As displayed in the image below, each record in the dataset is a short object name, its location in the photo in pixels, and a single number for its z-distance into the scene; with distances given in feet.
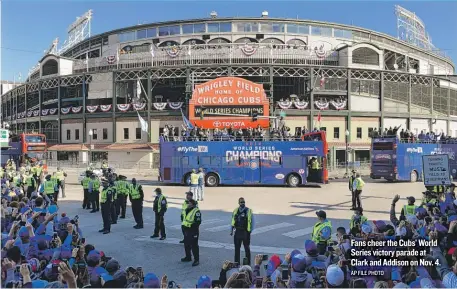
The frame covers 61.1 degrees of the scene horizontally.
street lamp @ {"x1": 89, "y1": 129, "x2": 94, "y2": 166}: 149.79
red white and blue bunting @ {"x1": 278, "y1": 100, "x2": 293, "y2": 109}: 142.20
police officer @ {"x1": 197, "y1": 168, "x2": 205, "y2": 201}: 65.92
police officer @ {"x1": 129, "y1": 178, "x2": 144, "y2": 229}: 45.34
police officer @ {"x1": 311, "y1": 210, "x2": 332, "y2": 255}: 26.50
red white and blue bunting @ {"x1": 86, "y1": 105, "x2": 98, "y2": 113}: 155.63
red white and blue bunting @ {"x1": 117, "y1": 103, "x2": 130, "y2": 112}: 150.35
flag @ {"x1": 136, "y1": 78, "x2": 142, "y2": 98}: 147.33
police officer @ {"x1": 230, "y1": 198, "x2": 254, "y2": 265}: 31.27
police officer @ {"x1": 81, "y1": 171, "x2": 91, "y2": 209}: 57.11
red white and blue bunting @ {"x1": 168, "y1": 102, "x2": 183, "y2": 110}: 144.36
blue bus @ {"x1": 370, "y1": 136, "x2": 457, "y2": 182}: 98.63
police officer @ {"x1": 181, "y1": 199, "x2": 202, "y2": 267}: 32.01
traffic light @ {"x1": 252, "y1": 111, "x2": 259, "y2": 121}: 95.25
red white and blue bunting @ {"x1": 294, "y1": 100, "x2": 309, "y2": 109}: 143.02
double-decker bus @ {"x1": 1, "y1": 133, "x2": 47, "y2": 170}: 118.42
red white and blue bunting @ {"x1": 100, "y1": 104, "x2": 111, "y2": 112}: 153.38
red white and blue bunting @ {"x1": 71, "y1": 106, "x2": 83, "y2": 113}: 159.63
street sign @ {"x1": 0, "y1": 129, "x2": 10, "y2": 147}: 50.85
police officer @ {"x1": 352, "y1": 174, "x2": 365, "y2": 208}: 54.95
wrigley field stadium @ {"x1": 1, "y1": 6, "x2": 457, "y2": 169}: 143.43
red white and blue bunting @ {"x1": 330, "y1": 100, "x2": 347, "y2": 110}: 145.79
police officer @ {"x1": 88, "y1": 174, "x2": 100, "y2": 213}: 55.77
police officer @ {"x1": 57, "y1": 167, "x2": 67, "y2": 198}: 66.95
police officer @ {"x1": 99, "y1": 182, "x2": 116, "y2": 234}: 43.27
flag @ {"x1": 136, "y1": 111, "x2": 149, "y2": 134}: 135.03
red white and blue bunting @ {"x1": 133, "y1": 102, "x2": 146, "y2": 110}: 147.64
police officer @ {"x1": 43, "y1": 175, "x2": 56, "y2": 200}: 57.35
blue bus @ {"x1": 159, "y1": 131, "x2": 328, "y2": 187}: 89.25
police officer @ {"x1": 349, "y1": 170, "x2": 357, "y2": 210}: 56.13
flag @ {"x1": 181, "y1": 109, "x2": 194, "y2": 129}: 104.95
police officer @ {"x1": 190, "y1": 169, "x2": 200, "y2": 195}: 64.68
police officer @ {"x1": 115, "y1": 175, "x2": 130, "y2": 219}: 49.01
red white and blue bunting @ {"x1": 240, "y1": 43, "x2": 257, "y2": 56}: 147.54
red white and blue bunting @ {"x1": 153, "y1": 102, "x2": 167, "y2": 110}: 146.82
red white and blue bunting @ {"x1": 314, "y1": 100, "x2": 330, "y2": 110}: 143.54
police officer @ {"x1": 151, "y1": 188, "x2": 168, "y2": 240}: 39.42
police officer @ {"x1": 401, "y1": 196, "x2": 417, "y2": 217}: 32.65
